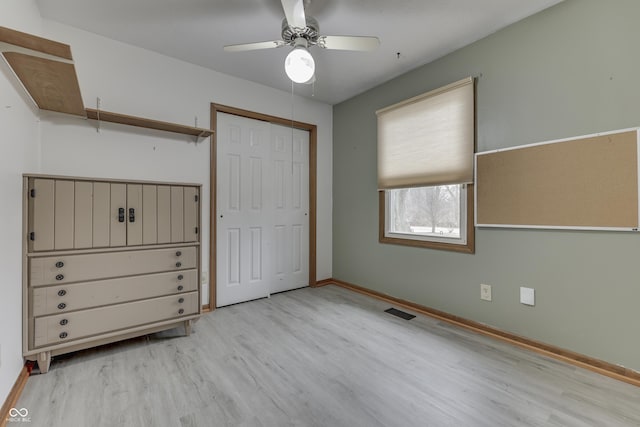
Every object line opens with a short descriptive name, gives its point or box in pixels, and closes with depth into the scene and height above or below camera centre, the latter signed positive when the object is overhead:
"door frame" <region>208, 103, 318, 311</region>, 2.92 +0.39
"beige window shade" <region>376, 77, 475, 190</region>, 2.47 +0.74
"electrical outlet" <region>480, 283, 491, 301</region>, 2.36 -0.66
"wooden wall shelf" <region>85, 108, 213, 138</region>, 2.22 +0.79
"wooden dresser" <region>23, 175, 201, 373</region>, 1.76 -0.33
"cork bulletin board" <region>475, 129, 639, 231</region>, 1.72 +0.21
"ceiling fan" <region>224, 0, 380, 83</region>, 1.78 +1.17
